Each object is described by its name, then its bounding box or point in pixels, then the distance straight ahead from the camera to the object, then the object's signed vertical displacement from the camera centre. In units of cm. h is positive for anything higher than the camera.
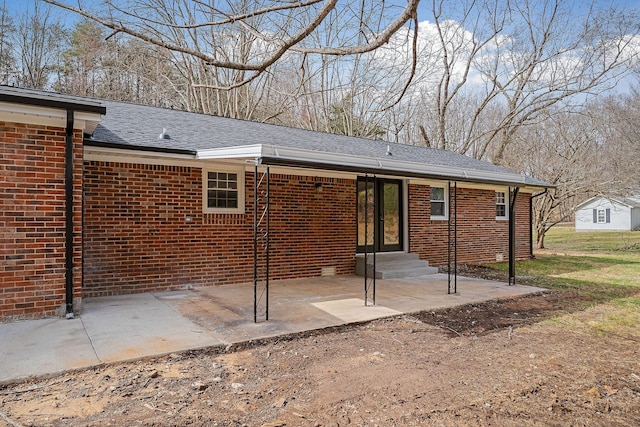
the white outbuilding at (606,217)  3209 +28
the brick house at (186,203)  534 +31
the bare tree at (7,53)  1497 +615
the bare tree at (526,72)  1533 +663
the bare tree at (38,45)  1630 +698
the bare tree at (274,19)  387 +202
